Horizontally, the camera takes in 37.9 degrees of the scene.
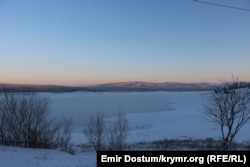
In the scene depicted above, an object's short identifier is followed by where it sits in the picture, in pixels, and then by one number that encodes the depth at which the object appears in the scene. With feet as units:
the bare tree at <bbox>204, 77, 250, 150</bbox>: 67.92
